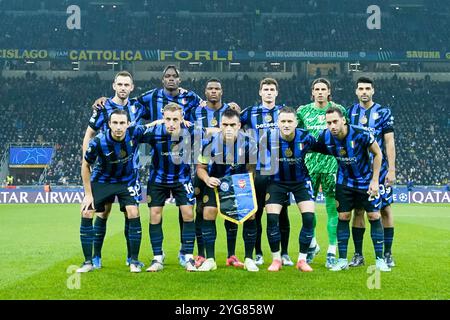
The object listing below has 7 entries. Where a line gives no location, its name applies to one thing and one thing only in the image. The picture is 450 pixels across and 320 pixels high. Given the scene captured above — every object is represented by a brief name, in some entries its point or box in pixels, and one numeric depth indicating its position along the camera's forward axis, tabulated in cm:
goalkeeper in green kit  866
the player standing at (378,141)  810
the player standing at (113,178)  752
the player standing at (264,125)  819
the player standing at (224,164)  776
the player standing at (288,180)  773
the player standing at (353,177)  769
